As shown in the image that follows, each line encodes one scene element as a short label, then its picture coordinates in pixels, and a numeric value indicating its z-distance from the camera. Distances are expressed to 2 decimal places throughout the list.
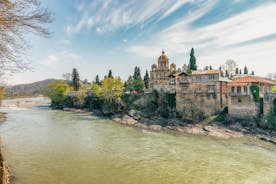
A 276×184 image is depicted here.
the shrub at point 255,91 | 29.52
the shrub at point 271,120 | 26.73
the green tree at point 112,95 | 44.88
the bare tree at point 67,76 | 97.64
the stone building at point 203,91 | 32.91
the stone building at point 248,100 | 28.20
